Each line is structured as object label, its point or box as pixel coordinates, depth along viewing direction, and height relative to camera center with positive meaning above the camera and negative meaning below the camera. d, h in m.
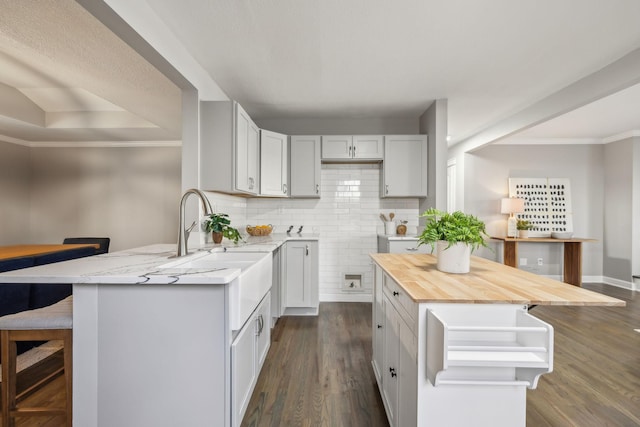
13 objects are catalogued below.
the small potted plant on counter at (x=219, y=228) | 2.65 -0.15
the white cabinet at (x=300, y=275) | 3.52 -0.75
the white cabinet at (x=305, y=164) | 3.93 +0.66
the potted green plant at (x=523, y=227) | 5.02 -0.21
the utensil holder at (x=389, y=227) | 3.94 -0.18
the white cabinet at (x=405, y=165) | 3.83 +0.65
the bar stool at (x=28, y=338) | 1.34 -0.60
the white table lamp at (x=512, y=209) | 5.02 +0.10
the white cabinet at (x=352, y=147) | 3.89 +0.89
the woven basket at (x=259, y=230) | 3.63 -0.22
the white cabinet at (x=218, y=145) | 2.69 +0.62
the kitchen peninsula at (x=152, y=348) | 1.32 -0.63
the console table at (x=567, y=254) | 4.87 -0.66
